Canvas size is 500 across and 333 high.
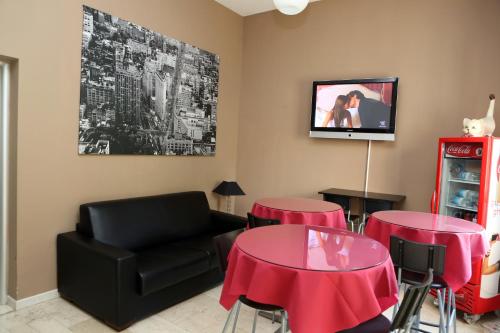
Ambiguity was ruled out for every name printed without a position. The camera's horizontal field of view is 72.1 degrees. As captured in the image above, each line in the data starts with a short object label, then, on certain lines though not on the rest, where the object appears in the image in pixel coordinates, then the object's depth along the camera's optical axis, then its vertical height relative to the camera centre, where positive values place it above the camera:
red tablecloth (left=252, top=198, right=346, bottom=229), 3.01 -0.53
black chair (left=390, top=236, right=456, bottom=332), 2.24 -0.68
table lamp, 4.83 -0.56
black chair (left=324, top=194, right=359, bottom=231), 4.02 -0.56
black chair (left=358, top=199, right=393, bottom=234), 3.80 -0.56
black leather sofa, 2.77 -1.02
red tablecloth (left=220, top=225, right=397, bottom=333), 1.63 -0.67
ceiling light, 3.06 +1.34
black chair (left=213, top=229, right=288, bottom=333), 1.95 -0.70
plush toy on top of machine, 3.23 +0.35
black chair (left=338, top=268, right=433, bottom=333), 1.59 -0.74
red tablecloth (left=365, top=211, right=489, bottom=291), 2.43 -0.56
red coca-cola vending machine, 3.05 -0.35
